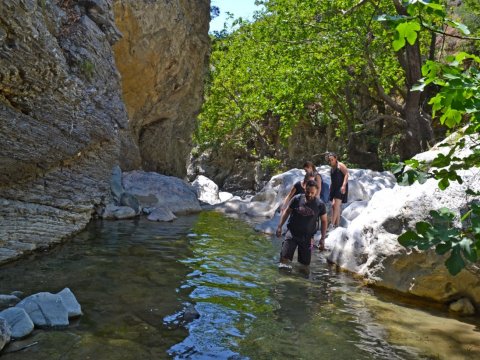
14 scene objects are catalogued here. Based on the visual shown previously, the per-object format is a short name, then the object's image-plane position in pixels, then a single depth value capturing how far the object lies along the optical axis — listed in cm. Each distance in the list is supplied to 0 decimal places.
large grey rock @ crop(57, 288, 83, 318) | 487
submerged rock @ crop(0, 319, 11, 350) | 396
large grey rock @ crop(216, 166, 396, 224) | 1722
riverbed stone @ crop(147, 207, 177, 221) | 1399
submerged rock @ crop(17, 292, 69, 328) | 460
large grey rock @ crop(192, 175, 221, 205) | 2567
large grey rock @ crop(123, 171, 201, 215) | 1628
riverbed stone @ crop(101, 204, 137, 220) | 1301
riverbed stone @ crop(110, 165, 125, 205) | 1429
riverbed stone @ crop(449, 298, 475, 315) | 633
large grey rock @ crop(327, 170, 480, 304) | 655
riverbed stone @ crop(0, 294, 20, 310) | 492
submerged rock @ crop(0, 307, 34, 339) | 424
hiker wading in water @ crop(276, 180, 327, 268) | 818
